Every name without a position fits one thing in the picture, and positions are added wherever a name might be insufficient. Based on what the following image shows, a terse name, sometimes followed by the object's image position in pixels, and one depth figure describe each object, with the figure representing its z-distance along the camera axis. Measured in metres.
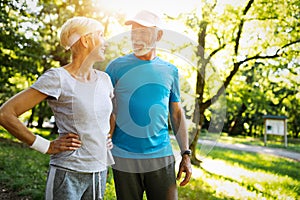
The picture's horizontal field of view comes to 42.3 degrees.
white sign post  16.02
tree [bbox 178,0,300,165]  7.94
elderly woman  1.58
